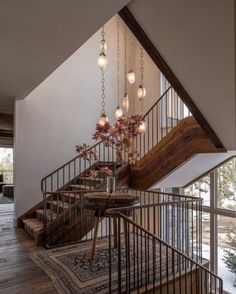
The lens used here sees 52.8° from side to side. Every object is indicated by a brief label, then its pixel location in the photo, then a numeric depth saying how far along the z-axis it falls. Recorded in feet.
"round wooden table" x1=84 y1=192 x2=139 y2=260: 9.53
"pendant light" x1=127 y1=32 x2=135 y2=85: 22.81
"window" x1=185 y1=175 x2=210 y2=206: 16.96
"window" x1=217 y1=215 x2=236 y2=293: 15.48
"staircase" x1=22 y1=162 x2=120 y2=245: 12.81
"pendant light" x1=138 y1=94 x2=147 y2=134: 10.79
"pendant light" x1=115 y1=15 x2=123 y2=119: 21.68
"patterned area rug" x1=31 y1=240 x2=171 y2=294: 8.52
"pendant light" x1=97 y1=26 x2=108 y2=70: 11.35
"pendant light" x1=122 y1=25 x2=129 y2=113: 13.50
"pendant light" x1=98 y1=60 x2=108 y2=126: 20.39
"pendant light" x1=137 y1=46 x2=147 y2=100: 21.75
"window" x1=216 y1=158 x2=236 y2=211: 15.78
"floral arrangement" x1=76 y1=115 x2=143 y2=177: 10.23
